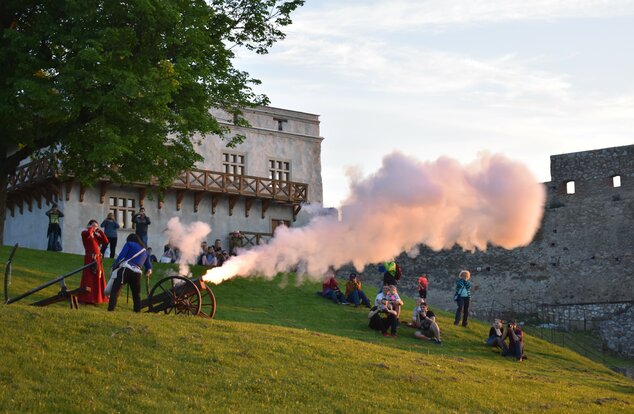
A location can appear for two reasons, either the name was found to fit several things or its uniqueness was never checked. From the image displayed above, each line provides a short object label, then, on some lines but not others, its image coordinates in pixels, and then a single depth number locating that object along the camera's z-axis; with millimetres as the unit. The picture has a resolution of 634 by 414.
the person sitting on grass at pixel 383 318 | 27250
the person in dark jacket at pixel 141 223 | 36034
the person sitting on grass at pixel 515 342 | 27000
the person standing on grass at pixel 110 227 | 35625
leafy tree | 27062
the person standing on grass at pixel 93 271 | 23375
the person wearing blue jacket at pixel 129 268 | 20938
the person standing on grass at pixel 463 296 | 30453
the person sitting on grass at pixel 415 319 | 28438
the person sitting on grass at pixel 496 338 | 27456
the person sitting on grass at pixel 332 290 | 31609
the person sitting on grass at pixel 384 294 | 28000
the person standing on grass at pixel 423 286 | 31906
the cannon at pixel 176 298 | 21672
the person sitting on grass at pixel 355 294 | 31155
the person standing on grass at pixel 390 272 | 30156
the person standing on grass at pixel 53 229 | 37781
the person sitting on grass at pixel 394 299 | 28125
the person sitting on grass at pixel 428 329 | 27406
